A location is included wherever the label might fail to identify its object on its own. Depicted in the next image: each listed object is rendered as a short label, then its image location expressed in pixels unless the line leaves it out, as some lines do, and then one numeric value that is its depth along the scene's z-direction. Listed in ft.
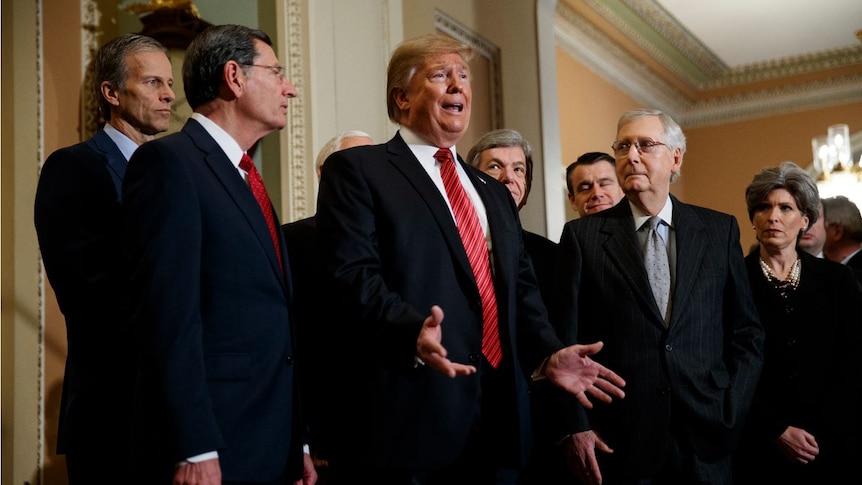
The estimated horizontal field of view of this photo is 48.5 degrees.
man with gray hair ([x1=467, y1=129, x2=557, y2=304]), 10.36
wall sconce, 25.62
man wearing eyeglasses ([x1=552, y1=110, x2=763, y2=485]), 8.05
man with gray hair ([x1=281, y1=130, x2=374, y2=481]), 7.18
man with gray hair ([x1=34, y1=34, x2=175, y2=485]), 6.45
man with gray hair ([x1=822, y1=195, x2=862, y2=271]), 14.92
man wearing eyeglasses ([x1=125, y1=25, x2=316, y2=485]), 5.35
